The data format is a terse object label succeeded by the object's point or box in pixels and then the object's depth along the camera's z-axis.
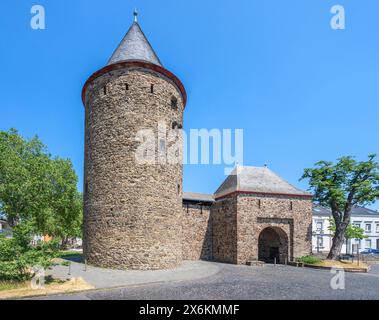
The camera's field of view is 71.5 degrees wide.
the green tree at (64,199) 24.89
